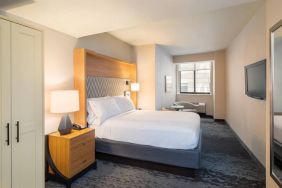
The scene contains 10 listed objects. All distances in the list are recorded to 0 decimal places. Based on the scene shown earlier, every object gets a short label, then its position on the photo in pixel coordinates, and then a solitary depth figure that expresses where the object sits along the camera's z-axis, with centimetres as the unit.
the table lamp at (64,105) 243
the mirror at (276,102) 164
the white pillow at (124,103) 390
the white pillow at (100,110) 311
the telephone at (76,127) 278
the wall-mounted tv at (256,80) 248
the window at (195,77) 763
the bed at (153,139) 248
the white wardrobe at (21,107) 160
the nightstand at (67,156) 228
